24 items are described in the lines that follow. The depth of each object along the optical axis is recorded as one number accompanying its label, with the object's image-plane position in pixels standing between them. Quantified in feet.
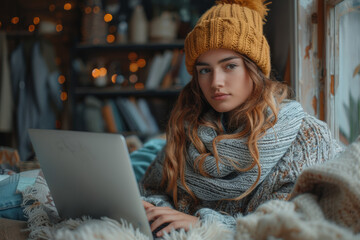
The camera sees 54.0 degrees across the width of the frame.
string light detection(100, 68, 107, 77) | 10.30
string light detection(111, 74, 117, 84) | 10.23
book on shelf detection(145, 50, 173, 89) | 9.78
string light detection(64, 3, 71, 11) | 11.27
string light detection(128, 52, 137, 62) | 10.84
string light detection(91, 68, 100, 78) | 10.32
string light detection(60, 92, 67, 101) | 11.19
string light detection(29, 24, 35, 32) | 11.32
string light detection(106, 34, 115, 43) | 10.54
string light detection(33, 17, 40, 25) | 11.30
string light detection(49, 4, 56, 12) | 11.34
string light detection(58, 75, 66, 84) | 11.30
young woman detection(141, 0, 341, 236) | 3.42
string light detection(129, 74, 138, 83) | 10.38
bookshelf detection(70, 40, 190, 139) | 9.84
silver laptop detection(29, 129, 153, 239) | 2.24
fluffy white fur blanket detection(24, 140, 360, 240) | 1.76
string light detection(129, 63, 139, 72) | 10.58
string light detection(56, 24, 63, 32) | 11.26
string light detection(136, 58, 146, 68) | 10.73
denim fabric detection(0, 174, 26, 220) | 3.32
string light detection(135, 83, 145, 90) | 10.21
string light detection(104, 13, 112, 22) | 10.35
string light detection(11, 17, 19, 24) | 11.17
